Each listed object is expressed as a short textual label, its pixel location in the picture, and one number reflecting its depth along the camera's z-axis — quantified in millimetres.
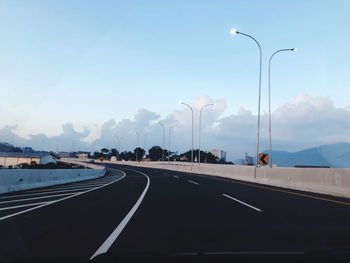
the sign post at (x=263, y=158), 20997
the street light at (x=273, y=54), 23347
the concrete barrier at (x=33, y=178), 11125
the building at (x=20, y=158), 96688
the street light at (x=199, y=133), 45131
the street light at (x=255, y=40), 22188
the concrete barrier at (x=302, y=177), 12112
